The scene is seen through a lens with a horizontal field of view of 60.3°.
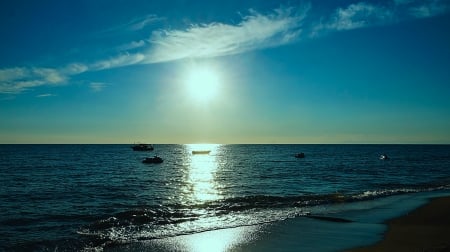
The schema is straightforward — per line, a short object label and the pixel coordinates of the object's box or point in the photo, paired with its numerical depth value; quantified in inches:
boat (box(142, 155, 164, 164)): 3560.5
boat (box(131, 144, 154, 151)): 6688.5
